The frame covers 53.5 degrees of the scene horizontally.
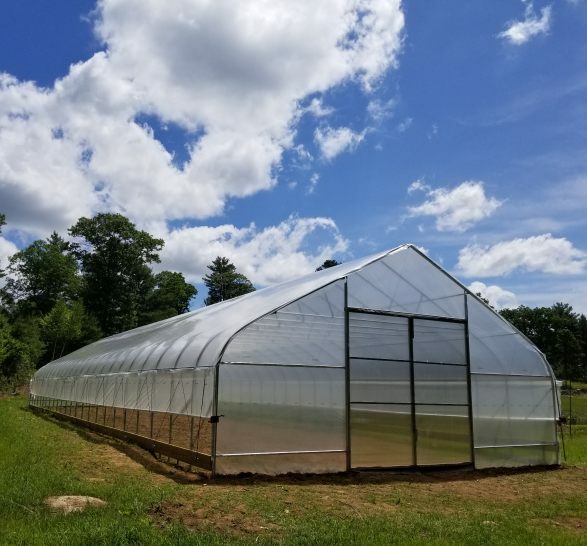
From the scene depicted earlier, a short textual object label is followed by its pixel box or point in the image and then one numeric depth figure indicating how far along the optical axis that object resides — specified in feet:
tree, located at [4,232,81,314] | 202.08
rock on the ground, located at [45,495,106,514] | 22.99
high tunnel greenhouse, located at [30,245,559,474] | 34.91
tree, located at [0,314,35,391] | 137.90
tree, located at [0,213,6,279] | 144.43
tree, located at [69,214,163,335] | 191.01
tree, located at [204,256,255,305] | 257.14
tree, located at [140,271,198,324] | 210.01
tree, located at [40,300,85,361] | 159.02
